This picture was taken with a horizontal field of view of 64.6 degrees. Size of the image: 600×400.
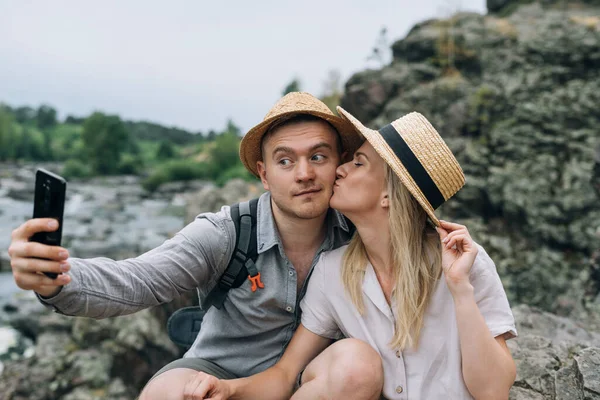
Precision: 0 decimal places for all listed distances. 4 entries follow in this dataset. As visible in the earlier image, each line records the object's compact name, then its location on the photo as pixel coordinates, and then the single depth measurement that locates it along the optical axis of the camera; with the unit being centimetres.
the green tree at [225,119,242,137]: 5451
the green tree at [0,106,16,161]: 4488
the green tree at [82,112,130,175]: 4322
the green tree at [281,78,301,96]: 3882
